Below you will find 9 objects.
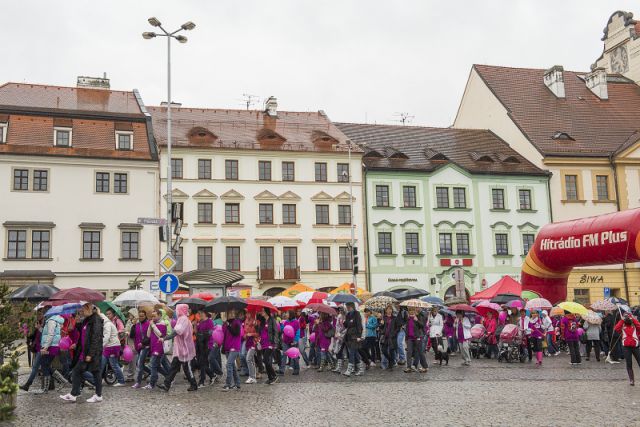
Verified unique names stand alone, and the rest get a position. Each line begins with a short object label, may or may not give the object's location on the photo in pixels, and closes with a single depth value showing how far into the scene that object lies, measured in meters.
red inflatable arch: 22.28
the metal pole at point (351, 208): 41.47
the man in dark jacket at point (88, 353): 13.14
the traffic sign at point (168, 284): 20.98
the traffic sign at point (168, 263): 22.08
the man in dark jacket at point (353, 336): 17.81
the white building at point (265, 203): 41.28
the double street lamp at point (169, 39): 24.48
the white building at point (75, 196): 38.50
